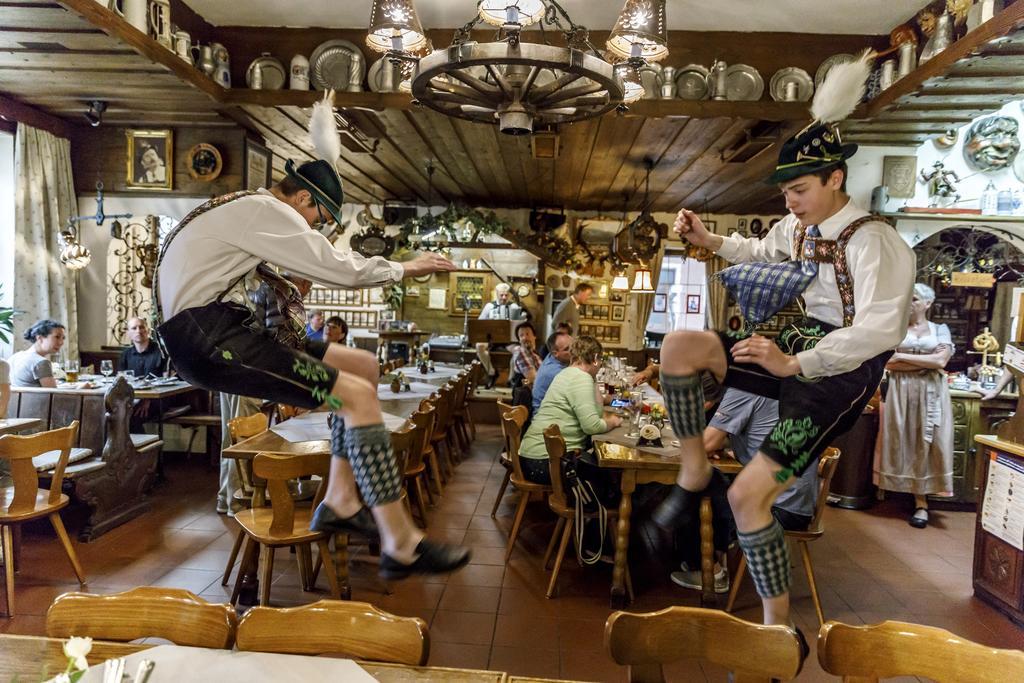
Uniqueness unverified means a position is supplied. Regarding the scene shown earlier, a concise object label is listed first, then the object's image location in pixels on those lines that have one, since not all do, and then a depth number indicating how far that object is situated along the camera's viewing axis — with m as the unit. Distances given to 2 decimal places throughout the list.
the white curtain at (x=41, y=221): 6.17
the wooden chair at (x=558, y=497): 3.95
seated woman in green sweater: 4.38
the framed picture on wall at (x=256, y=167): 6.16
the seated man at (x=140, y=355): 6.95
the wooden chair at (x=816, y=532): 3.73
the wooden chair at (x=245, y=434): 4.06
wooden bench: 5.01
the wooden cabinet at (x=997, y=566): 4.02
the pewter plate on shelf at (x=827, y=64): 4.81
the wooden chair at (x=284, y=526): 3.14
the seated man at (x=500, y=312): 10.66
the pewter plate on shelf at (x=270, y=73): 5.16
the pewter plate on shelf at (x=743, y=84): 5.02
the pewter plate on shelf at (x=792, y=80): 4.97
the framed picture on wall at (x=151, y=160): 6.18
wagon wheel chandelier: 2.34
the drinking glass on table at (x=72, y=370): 6.06
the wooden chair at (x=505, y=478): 5.54
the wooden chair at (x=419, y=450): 4.68
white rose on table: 1.19
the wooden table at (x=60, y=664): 1.68
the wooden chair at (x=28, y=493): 3.58
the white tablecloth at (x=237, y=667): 1.64
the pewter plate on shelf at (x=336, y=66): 5.08
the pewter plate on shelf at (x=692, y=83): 5.03
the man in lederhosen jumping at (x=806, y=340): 1.64
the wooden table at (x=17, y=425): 4.18
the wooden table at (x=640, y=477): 3.69
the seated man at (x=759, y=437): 3.67
